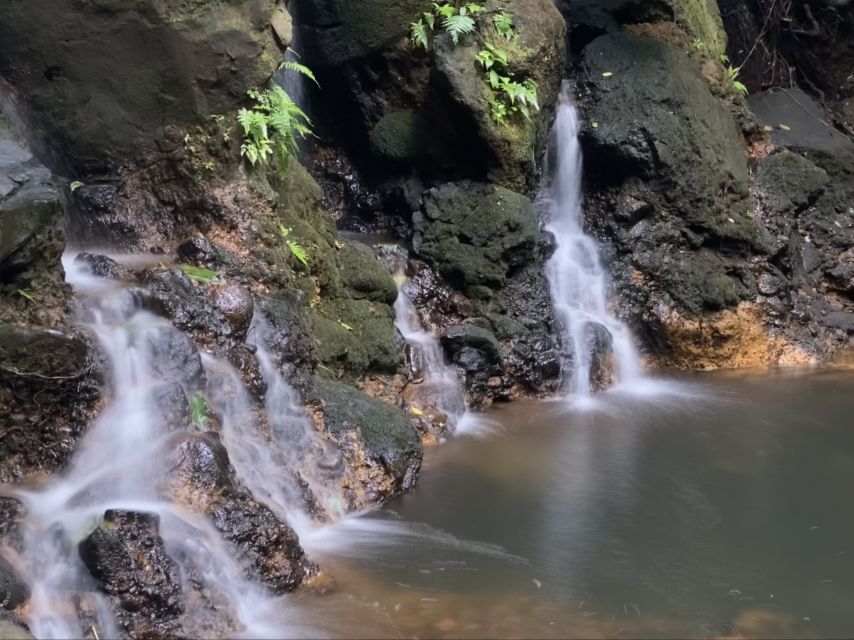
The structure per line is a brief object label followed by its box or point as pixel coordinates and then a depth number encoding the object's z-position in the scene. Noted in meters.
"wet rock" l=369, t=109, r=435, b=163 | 9.81
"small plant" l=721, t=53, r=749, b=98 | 12.03
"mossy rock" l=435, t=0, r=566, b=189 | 9.23
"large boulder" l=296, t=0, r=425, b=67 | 9.53
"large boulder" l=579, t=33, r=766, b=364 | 10.25
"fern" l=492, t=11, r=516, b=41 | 9.52
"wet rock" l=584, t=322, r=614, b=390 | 9.43
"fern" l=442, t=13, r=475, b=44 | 9.07
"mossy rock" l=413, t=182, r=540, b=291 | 9.16
